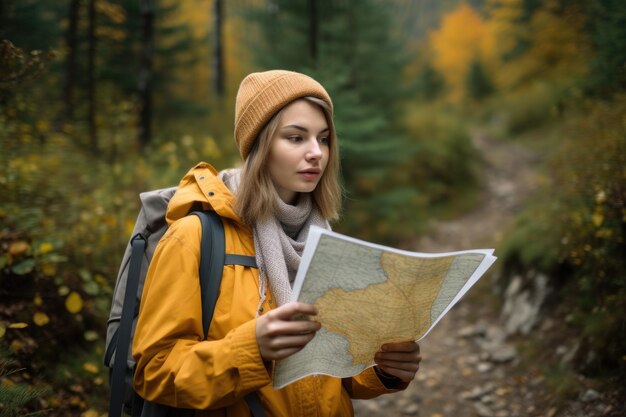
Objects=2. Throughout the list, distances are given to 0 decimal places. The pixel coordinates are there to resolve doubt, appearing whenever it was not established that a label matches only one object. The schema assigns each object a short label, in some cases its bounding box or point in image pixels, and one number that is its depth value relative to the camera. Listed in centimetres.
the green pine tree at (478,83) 2325
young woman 136
